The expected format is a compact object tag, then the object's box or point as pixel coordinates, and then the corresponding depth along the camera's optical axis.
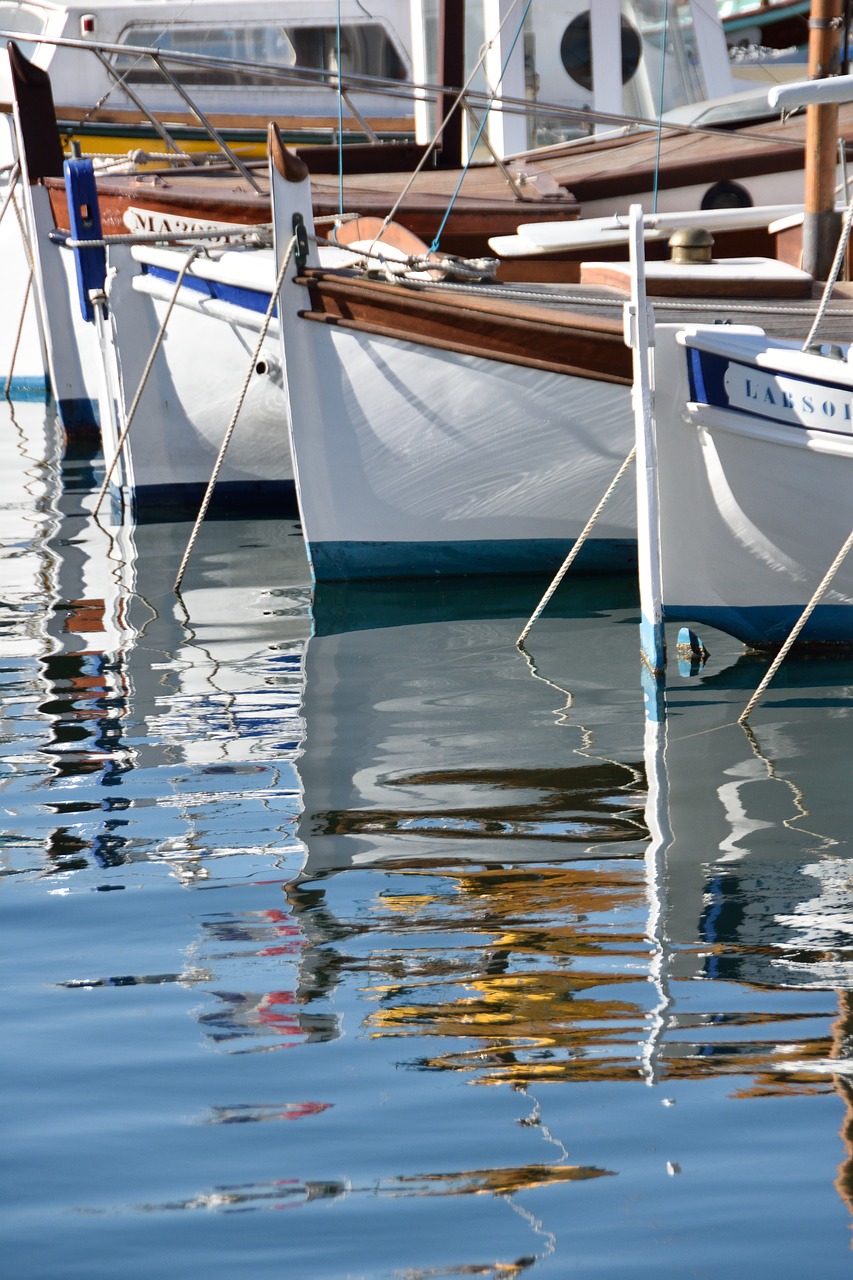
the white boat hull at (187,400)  18.17
